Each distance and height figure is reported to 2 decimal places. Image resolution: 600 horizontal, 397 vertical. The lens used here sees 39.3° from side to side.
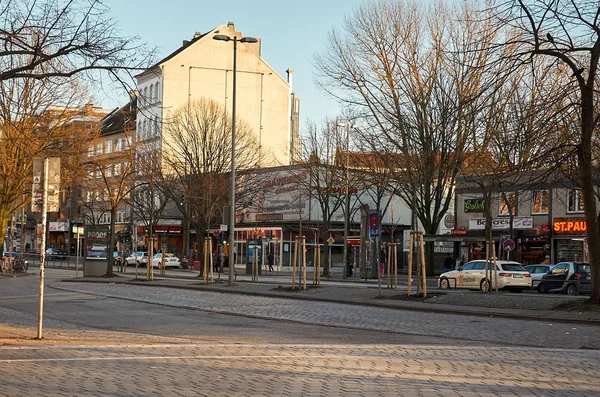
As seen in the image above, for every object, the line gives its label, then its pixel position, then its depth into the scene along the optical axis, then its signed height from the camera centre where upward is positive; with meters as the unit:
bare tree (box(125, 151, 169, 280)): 56.06 +5.28
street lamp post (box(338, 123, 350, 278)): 52.01 +3.54
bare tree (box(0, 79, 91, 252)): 40.97 +6.02
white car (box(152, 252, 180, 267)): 71.75 -0.35
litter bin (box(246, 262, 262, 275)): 59.59 -0.83
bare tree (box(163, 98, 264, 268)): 54.19 +6.54
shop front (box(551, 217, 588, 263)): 48.62 +1.18
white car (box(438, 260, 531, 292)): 35.72 -0.77
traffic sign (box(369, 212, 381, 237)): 28.50 +1.13
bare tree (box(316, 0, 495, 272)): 40.72 +7.54
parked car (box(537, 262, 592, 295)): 34.94 -0.85
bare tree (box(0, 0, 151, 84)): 15.62 +3.94
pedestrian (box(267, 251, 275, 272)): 67.19 -0.20
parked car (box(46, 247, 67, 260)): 75.93 +0.11
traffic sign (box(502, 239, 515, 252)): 43.01 +0.72
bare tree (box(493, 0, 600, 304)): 20.92 +4.54
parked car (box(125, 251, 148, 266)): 73.69 -0.12
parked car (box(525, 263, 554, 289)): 38.22 -0.55
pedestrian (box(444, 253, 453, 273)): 57.19 -0.37
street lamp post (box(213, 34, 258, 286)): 36.19 +2.89
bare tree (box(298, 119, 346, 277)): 55.75 +6.15
